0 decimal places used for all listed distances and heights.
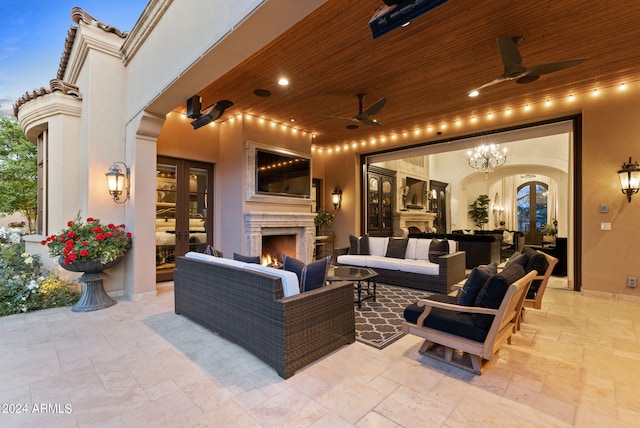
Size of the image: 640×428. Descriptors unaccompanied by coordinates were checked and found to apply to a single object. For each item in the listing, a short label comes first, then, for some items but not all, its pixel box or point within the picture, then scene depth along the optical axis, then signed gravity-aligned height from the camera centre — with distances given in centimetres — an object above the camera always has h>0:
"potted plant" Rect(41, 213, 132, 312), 383 -51
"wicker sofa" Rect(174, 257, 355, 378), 228 -91
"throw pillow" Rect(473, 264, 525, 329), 216 -61
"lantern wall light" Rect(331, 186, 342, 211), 820 +53
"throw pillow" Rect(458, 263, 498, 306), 235 -59
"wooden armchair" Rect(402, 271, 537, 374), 217 -101
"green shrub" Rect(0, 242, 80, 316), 388 -102
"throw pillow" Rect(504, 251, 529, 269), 297 -49
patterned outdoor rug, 301 -130
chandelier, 788 +176
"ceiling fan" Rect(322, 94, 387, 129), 419 +158
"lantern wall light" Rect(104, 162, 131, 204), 436 +56
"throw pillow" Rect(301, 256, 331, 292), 270 -58
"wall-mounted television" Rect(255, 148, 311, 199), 590 +93
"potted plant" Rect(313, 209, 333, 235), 815 -14
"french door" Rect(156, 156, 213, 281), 565 +11
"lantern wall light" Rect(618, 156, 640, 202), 428 +56
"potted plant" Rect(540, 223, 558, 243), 851 -63
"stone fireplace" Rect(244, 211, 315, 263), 562 -32
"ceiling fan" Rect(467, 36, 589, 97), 276 +156
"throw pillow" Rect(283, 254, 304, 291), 278 -52
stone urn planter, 391 -99
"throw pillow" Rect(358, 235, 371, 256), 611 -69
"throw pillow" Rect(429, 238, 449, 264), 508 -63
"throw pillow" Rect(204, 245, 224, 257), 376 -49
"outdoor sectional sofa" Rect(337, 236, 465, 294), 471 -86
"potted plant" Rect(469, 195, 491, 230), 1230 +18
